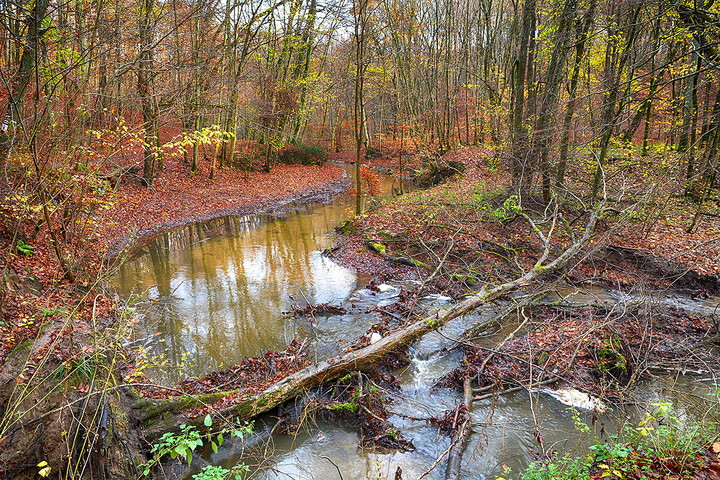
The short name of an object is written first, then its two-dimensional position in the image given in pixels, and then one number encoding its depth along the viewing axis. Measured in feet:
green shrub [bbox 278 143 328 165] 96.53
